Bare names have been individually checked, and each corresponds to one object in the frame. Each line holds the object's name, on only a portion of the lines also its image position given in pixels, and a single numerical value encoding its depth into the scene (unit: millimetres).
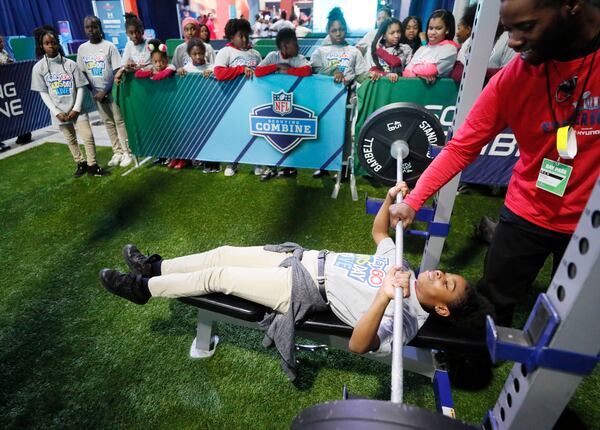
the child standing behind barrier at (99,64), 4121
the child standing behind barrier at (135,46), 4461
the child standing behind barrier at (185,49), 5082
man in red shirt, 995
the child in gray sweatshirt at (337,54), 4078
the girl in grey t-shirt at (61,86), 3766
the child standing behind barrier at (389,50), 3918
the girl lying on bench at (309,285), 1473
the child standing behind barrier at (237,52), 4117
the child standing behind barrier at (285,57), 4047
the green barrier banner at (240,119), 3654
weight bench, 1468
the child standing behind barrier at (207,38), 4884
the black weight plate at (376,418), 730
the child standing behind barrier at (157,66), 3922
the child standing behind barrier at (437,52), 3398
